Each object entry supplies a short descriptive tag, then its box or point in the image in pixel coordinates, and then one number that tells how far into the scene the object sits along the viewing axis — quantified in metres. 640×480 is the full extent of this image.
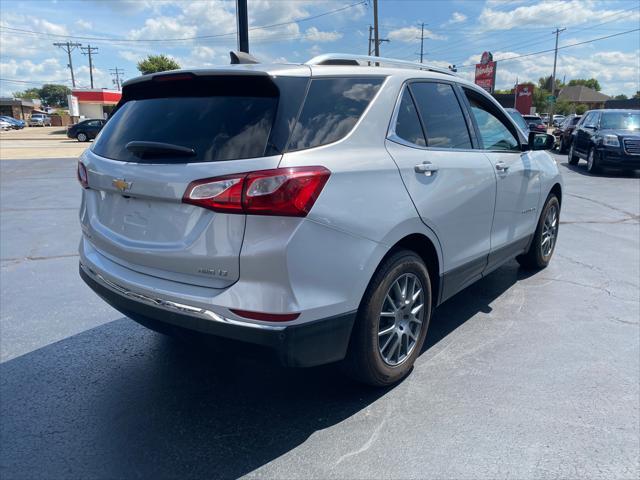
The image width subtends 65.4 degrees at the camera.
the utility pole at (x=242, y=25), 7.54
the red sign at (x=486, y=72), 42.62
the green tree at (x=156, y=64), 58.27
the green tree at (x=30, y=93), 141.52
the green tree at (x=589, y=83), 120.75
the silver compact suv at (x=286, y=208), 2.30
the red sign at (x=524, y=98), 47.19
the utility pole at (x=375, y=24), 39.06
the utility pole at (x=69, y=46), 78.50
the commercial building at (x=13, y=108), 85.94
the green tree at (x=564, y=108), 80.77
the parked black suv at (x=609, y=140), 13.71
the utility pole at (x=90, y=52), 82.62
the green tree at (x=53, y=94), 135.62
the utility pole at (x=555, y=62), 65.53
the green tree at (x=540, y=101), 84.72
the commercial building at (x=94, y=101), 56.06
